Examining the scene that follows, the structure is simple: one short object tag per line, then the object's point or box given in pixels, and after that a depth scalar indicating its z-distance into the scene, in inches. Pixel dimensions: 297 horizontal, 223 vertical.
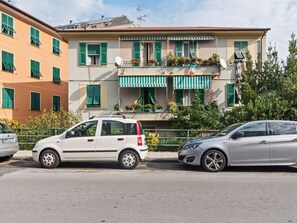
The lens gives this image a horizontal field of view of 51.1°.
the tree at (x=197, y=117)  649.0
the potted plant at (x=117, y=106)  845.8
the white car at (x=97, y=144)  398.3
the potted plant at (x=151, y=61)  849.5
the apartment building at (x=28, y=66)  920.9
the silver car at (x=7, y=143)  431.5
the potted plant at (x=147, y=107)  838.2
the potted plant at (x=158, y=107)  837.8
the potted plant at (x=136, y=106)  835.4
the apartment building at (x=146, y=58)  855.7
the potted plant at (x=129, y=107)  844.6
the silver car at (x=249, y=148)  377.4
